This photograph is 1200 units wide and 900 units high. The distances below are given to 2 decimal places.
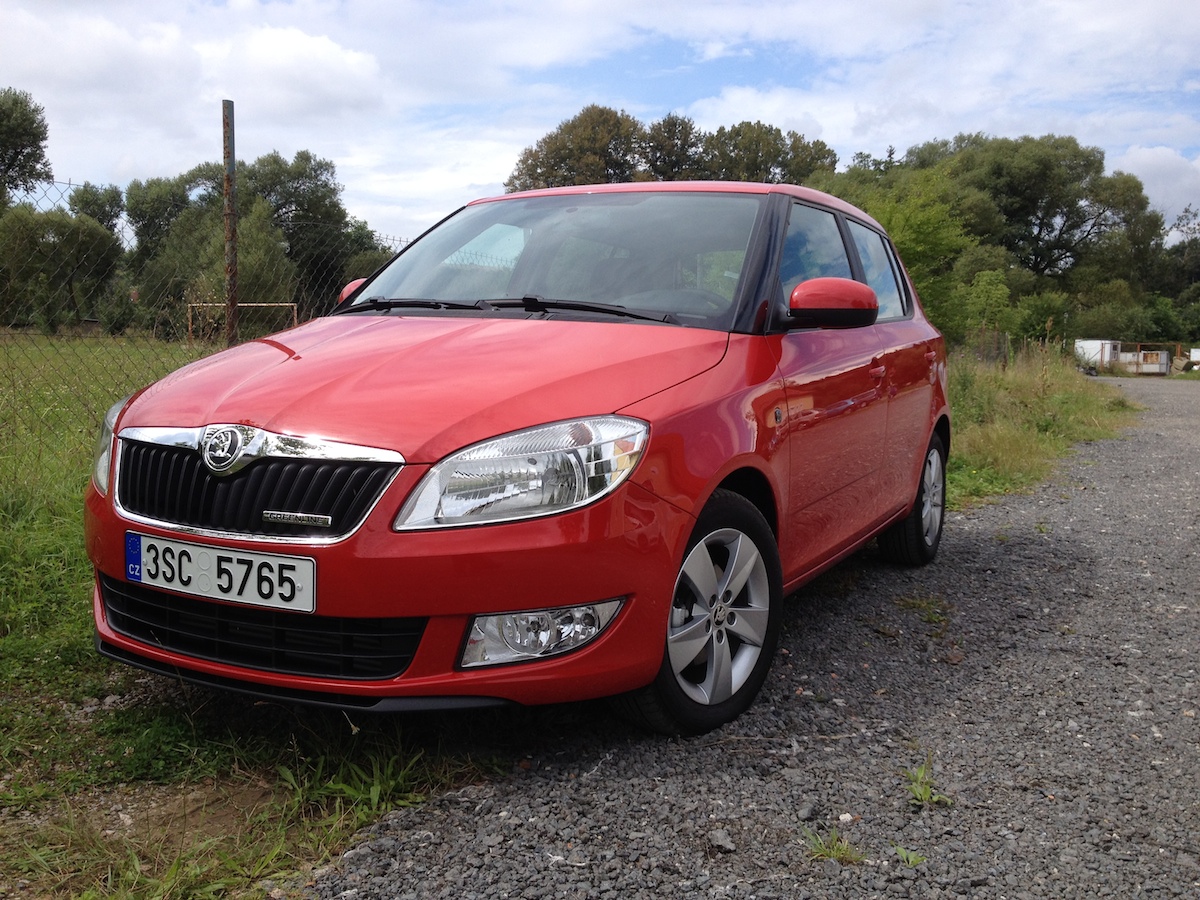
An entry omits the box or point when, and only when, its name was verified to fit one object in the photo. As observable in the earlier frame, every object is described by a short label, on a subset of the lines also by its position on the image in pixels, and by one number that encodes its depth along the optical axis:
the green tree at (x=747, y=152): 56.28
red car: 2.46
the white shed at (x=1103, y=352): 51.22
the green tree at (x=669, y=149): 56.50
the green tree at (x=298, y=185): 45.75
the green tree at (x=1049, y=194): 53.91
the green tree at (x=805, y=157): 56.94
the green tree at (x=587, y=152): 54.75
